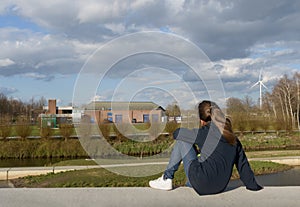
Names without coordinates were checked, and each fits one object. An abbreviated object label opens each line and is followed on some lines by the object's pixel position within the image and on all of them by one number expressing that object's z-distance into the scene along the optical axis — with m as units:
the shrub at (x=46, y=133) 24.28
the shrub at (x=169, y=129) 16.91
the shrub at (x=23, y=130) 24.39
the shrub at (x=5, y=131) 24.06
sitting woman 3.63
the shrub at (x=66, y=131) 24.31
